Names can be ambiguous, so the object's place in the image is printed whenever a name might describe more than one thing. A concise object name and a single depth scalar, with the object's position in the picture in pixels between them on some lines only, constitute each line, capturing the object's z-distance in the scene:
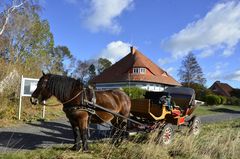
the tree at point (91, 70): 43.43
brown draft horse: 4.39
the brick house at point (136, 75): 23.81
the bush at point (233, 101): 31.87
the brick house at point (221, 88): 49.43
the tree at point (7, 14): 15.86
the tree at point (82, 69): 42.26
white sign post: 8.06
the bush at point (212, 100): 23.63
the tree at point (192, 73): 37.73
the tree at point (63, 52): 39.19
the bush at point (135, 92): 13.00
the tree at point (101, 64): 45.09
